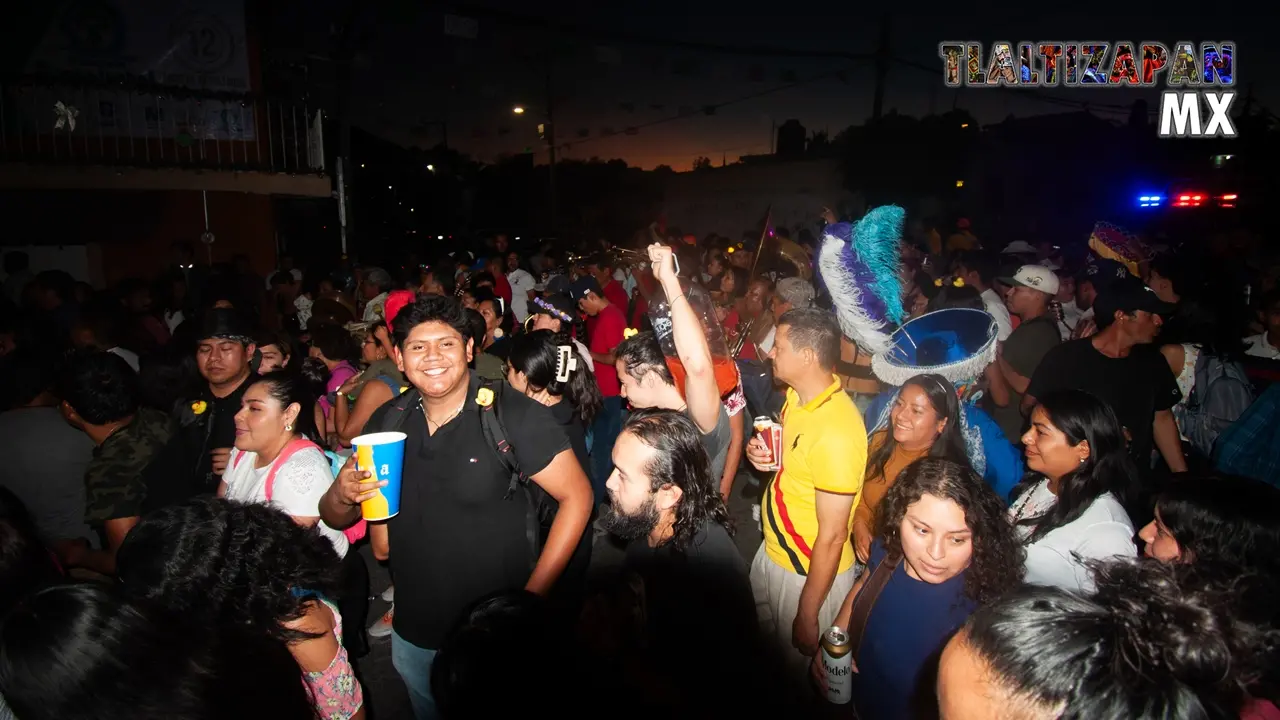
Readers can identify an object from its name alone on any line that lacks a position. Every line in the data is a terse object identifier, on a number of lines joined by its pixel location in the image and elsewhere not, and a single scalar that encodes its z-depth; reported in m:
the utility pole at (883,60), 17.30
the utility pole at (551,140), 23.36
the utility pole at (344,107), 12.51
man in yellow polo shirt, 2.86
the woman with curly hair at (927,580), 2.29
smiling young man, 2.62
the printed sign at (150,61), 11.55
